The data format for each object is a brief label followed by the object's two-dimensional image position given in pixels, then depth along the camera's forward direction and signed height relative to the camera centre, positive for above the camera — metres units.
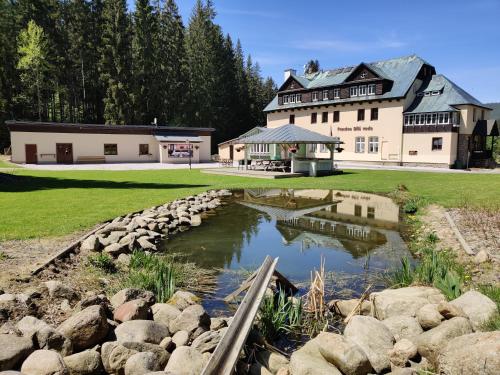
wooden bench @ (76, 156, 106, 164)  41.22 -0.41
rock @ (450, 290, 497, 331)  4.92 -1.95
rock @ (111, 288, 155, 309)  5.61 -2.03
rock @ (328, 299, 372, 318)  6.06 -2.33
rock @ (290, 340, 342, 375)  4.09 -2.21
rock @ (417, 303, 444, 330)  5.02 -2.06
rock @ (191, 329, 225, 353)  4.44 -2.13
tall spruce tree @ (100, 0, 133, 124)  49.06 +11.40
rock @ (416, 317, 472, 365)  4.45 -2.07
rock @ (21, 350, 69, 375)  3.76 -2.00
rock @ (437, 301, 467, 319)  5.01 -1.97
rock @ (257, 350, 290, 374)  4.50 -2.36
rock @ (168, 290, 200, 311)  5.82 -2.17
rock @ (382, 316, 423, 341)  5.03 -2.20
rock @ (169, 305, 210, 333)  5.00 -2.10
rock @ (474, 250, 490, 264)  7.64 -1.97
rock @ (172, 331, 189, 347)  4.70 -2.18
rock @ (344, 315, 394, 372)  4.46 -2.20
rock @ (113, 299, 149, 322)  5.11 -2.03
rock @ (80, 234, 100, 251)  8.59 -1.94
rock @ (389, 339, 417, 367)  4.43 -2.23
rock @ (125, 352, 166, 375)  3.97 -2.11
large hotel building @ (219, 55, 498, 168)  37.72 +4.02
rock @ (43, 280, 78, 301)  5.73 -1.97
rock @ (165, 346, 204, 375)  4.02 -2.13
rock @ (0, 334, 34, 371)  3.84 -1.93
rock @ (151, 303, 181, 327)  5.30 -2.13
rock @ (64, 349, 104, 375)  4.07 -2.14
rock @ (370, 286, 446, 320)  5.62 -2.10
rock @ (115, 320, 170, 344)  4.61 -2.08
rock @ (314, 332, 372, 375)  4.27 -2.19
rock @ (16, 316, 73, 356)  4.26 -1.97
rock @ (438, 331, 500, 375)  3.65 -1.93
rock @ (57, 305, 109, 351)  4.48 -1.97
